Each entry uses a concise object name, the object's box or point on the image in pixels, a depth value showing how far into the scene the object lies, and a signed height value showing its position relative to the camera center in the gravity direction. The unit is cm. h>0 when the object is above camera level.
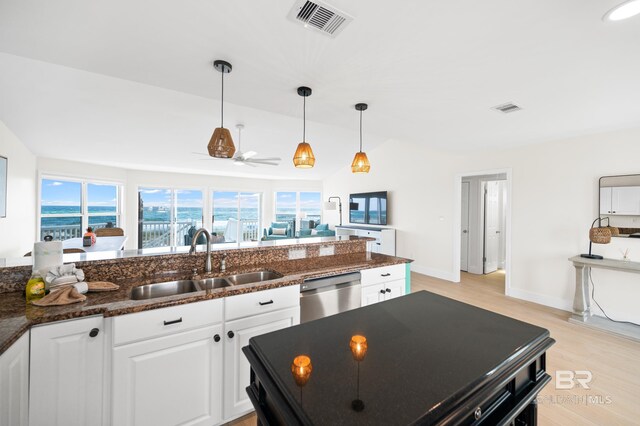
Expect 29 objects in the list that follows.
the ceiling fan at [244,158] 412 +86
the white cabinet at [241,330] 158 -75
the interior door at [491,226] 554 -26
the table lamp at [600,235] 293 -23
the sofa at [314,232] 746 -57
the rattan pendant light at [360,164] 243 +45
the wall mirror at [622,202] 295 +15
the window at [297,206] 879 +20
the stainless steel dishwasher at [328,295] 193 -65
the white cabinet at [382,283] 230 -65
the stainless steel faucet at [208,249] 195 -29
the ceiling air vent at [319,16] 128 +101
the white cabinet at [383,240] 584 -60
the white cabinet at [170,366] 132 -84
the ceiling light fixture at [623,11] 123 +99
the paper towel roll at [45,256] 148 -26
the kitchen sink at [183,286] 173 -53
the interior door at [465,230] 570 -36
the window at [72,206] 488 +8
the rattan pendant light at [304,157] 206 +44
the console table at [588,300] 283 -103
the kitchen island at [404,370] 63 -47
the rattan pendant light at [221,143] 175 +46
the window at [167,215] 698 -11
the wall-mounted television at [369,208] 621 +13
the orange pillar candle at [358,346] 86 -46
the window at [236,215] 798 -10
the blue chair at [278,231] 738 -56
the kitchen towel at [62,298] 132 -45
